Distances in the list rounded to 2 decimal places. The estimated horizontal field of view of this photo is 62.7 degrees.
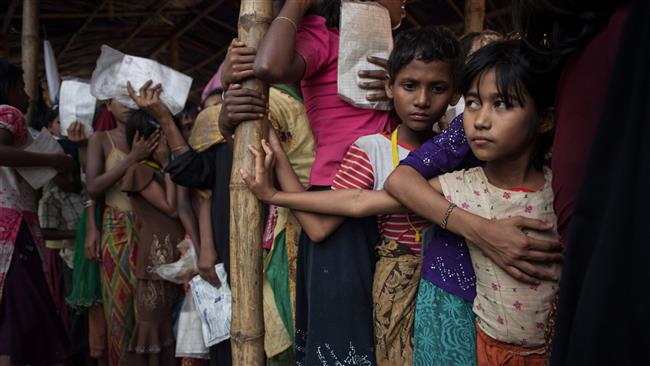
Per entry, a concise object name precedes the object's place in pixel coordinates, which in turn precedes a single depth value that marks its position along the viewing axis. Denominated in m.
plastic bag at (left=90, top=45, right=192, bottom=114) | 2.70
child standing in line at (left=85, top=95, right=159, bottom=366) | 3.17
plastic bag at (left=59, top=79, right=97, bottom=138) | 3.80
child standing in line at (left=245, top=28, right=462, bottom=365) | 1.60
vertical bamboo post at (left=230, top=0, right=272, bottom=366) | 1.76
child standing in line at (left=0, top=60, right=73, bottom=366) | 2.66
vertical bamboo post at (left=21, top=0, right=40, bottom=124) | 4.10
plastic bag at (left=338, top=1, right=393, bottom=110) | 1.69
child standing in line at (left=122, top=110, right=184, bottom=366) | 2.96
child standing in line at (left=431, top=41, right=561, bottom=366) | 1.29
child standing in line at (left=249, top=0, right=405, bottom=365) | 1.61
